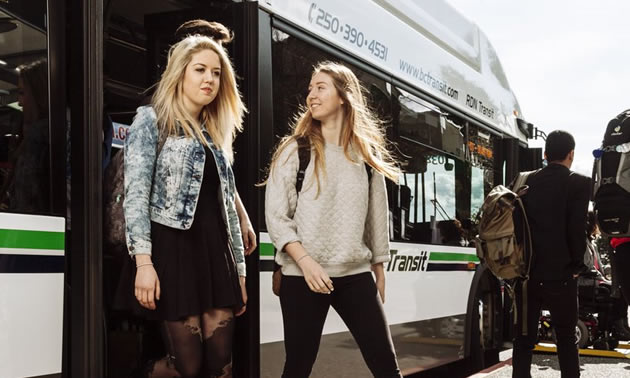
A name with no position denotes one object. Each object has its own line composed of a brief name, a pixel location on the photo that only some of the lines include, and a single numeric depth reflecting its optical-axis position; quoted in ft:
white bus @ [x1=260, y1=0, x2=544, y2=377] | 13.41
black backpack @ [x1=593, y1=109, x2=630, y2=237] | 12.46
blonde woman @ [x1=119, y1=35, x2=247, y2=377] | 8.79
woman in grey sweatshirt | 10.02
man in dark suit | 14.92
